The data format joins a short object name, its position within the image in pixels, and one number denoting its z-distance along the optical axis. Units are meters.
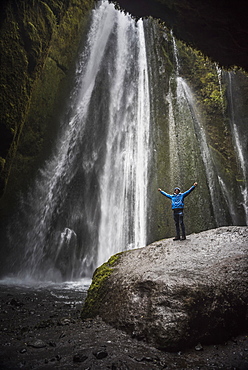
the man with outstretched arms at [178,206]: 5.31
